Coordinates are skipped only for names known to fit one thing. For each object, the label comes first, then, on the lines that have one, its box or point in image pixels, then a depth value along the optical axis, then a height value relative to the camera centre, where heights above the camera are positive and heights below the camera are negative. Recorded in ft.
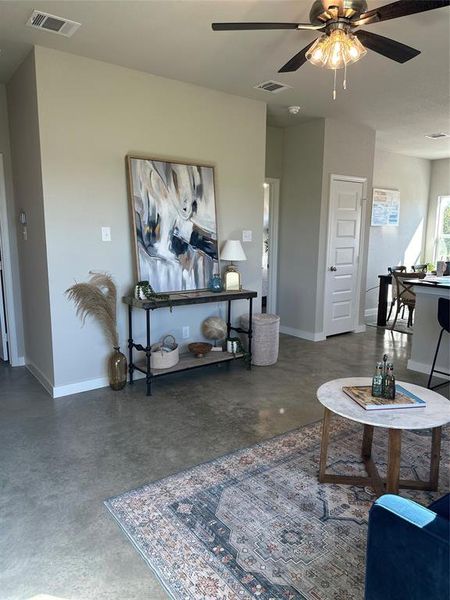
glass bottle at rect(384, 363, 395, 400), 7.34 -2.62
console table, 11.92 -2.93
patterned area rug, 5.63 -4.52
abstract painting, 12.44 +0.33
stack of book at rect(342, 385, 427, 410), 7.04 -2.78
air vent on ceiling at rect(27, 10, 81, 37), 9.02 +4.53
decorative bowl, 13.42 -3.59
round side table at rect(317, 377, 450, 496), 6.63 -2.87
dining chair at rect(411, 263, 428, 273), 24.47 -1.87
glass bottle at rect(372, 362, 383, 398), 7.39 -2.60
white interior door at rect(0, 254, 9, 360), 14.28 -3.36
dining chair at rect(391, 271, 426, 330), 20.17 -2.62
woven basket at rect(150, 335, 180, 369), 12.42 -3.61
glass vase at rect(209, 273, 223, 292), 13.74 -1.61
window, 26.99 +0.40
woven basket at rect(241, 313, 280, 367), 14.46 -3.57
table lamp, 14.05 -0.78
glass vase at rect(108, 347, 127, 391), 12.18 -3.87
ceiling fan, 6.59 +3.37
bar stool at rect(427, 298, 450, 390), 11.49 -2.08
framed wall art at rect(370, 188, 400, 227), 23.83 +1.56
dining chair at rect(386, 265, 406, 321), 21.36 -2.38
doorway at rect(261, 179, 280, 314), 19.31 -0.26
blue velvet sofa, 3.79 -2.97
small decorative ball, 14.30 -3.15
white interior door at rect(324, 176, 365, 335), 18.12 -0.88
